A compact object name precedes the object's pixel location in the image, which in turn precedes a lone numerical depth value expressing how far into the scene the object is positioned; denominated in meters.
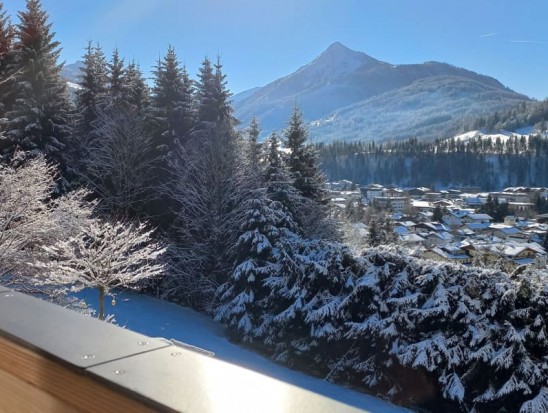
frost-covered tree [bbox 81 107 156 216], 19.41
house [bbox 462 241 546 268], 44.91
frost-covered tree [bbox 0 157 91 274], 9.61
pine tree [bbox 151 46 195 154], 20.19
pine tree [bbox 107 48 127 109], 21.38
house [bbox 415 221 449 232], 62.28
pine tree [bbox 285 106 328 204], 20.98
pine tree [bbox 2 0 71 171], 18.69
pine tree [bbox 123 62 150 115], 21.61
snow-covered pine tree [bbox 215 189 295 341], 14.43
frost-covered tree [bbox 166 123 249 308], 17.80
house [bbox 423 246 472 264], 43.17
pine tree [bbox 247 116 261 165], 19.64
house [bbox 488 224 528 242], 60.34
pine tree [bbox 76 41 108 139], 21.70
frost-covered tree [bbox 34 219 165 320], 9.86
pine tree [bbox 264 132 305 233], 18.19
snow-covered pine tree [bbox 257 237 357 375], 12.55
